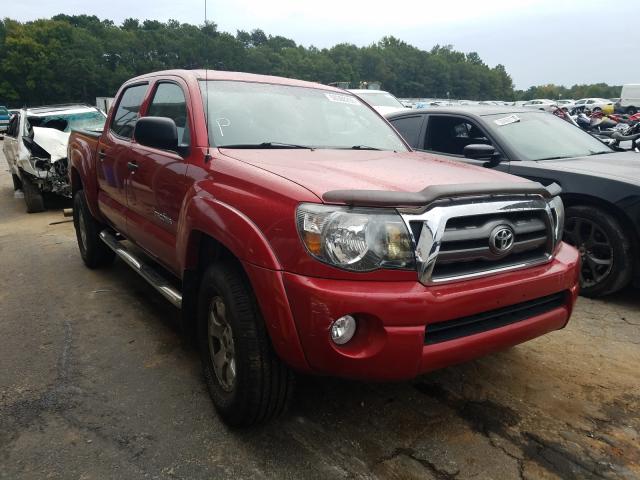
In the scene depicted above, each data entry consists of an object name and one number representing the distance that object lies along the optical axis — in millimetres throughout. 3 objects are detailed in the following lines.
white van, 37844
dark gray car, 4031
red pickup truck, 2018
